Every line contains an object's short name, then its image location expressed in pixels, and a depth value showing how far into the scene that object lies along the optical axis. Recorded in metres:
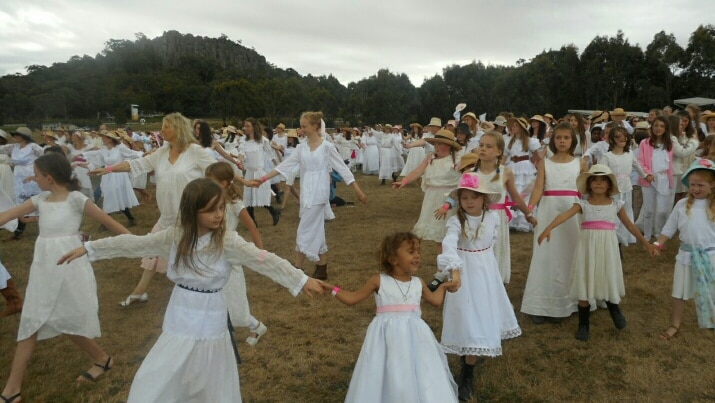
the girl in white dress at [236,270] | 4.63
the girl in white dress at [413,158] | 16.27
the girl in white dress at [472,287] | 3.95
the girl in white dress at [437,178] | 6.36
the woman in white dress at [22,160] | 10.45
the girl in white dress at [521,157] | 8.59
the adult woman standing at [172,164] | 5.26
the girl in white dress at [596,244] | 5.03
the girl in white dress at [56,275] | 4.02
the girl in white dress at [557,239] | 5.45
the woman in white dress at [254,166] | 11.31
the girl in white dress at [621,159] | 7.26
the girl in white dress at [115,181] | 11.30
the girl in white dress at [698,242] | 4.80
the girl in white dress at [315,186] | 6.99
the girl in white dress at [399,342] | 3.07
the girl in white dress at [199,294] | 2.78
